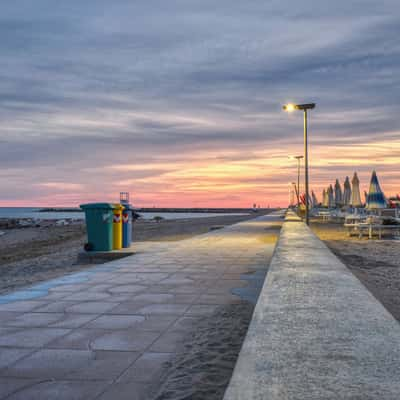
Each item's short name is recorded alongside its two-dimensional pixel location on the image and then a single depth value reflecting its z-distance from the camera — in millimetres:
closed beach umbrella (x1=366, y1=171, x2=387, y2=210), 20772
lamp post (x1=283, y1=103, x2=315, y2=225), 26817
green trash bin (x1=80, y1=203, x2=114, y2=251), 11234
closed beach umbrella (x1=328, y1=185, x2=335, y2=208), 44881
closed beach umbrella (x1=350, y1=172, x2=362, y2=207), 27109
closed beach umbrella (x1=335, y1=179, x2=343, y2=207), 41594
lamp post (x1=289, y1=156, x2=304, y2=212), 51025
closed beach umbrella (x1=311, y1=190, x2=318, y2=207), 65288
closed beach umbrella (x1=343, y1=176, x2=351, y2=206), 33731
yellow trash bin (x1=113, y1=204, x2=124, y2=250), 11610
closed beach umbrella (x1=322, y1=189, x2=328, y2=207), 48694
